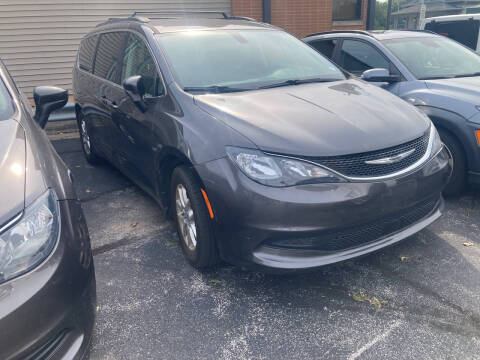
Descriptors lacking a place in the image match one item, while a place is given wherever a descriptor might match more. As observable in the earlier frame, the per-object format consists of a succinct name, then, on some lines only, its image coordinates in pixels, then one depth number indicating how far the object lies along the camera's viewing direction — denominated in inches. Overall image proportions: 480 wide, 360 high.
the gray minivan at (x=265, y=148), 94.4
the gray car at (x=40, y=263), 63.5
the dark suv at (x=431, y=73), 149.6
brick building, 394.6
